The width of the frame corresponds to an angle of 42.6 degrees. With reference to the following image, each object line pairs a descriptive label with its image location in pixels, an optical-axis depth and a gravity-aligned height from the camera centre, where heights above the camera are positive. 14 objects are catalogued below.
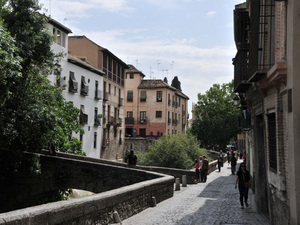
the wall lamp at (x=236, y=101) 21.16 +2.44
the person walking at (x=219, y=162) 33.64 -1.48
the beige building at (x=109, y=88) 41.38 +6.61
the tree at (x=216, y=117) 65.12 +4.80
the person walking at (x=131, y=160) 21.20 -0.89
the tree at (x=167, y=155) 29.56 -0.82
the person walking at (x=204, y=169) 24.39 -1.53
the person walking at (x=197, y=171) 24.32 -1.66
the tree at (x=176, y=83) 83.88 +13.42
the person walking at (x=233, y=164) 27.69 -1.40
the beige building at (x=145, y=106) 66.94 +6.68
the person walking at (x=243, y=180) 13.05 -1.17
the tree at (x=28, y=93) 16.80 +2.28
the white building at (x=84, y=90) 32.78 +5.08
